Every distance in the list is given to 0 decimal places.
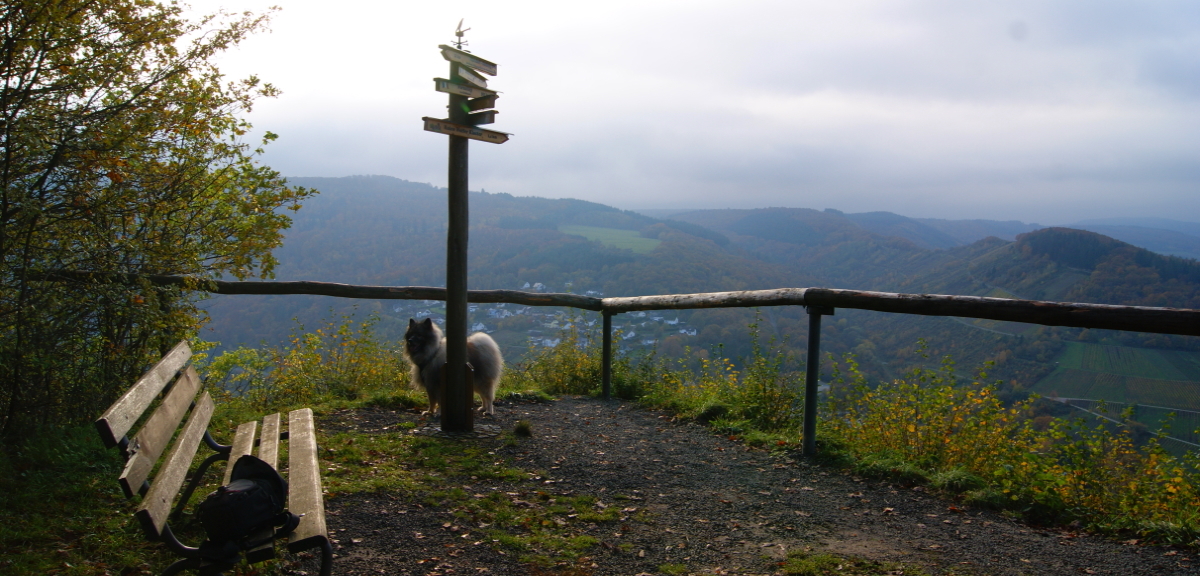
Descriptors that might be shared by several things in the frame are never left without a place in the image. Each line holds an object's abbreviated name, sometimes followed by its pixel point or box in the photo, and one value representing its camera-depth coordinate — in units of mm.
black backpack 2486
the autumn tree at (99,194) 4109
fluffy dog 6938
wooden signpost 5953
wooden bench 2461
